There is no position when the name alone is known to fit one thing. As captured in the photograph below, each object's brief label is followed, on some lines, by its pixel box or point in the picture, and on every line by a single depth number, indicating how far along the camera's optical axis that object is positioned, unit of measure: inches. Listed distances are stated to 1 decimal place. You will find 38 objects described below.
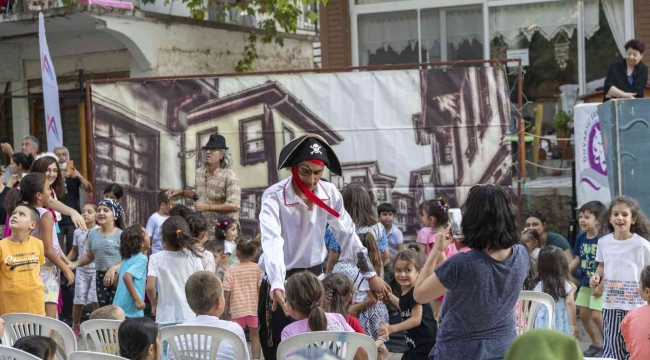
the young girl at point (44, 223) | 305.0
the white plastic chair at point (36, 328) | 236.7
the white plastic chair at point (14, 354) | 191.6
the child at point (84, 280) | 394.0
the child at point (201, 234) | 320.8
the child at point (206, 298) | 226.8
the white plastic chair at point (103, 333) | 241.8
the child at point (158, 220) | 405.7
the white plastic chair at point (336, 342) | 200.2
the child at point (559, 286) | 314.8
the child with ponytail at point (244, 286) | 335.3
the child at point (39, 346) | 207.6
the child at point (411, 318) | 263.9
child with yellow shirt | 287.3
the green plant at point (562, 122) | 541.6
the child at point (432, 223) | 353.4
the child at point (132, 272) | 333.4
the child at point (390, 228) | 406.0
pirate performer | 224.5
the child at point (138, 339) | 200.7
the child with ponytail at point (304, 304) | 213.3
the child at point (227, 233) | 376.5
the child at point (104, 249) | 371.6
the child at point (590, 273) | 343.6
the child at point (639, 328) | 247.9
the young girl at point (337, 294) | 243.1
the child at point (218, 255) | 370.3
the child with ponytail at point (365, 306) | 285.9
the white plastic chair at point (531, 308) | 239.3
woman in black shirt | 413.1
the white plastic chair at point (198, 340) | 216.1
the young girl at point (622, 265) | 300.7
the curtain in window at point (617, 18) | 542.6
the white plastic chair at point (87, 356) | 188.3
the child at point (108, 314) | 252.2
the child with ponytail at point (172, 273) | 310.2
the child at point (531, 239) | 372.2
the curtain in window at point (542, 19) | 552.7
